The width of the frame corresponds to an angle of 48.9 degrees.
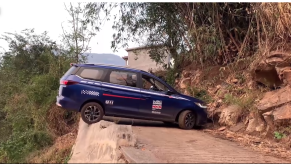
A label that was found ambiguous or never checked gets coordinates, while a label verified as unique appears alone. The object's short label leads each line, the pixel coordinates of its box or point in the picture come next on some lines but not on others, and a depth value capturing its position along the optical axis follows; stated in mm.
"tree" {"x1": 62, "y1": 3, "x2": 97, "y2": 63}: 15395
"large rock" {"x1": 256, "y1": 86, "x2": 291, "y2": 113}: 8848
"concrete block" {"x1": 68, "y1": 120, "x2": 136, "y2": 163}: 6086
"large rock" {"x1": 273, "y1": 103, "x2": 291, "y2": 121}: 8414
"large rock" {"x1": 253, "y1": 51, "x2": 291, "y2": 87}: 9492
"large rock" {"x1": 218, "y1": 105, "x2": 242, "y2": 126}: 10273
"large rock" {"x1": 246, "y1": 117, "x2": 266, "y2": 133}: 9173
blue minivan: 8836
